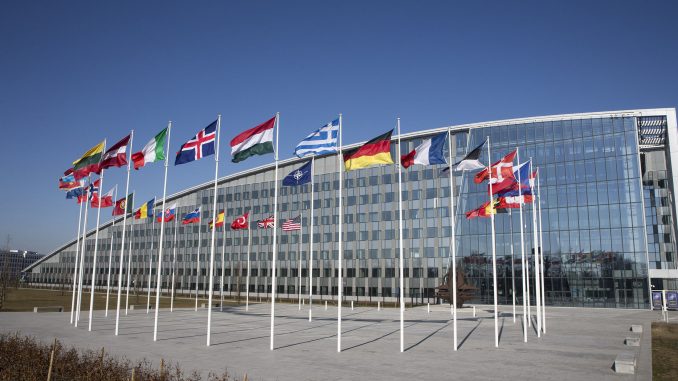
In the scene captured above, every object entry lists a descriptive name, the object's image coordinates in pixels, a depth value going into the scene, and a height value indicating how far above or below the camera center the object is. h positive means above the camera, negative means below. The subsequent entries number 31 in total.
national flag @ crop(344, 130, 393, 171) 25.42 +5.67
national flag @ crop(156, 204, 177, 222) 46.23 +4.74
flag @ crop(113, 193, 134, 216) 40.66 +4.78
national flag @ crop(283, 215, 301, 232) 50.00 +3.98
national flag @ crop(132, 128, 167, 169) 31.39 +7.20
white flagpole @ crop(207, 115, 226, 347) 28.49 +6.19
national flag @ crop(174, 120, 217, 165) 28.88 +6.87
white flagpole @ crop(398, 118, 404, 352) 24.52 -0.69
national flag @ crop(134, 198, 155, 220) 48.28 +5.26
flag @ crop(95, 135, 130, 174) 33.78 +7.39
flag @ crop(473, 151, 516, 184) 29.08 +5.54
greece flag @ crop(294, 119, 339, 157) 26.93 +6.61
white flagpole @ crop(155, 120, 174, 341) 29.89 +5.22
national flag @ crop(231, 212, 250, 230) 53.59 +4.48
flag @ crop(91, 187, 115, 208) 38.53 +5.06
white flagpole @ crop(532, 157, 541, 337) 31.93 -1.61
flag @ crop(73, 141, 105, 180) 34.88 +7.25
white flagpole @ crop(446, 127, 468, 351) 25.94 -0.47
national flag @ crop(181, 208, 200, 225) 52.41 +4.97
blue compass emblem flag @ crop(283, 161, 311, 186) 31.44 +5.53
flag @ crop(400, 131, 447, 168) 26.15 +5.91
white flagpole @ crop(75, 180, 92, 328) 35.38 +1.31
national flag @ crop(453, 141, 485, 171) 27.46 +5.63
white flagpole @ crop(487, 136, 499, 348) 26.81 -1.70
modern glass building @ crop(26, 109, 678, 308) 73.06 +7.46
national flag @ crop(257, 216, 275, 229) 52.50 +4.47
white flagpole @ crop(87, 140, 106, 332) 36.79 +5.77
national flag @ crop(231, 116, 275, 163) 27.12 +6.64
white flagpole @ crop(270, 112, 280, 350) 25.44 +6.34
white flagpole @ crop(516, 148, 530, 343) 30.97 +4.19
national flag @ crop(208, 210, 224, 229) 50.65 +4.86
